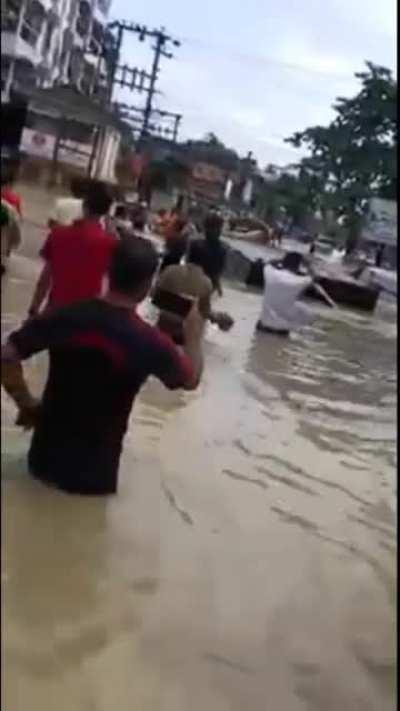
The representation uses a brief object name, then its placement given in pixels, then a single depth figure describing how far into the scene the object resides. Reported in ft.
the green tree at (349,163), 126.52
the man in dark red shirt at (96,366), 13.23
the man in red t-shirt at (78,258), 13.71
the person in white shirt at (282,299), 48.93
